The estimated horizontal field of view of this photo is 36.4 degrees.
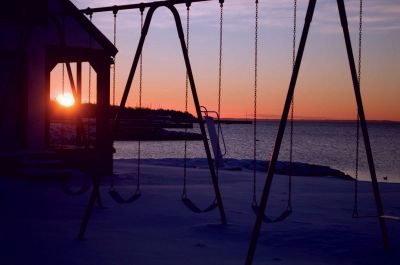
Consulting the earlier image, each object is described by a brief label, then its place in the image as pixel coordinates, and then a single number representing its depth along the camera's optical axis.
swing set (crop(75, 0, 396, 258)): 5.76
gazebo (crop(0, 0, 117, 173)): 13.79
